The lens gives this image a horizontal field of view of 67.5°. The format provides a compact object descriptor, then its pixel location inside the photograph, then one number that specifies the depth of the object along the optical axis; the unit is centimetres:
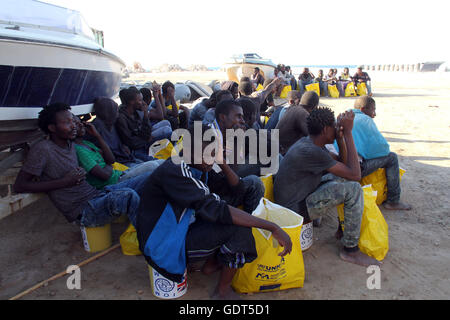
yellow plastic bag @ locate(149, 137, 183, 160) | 456
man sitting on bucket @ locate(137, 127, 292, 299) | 213
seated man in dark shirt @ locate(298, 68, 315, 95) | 1523
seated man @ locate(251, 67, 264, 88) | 1261
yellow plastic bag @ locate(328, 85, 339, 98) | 1527
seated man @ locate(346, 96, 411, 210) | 379
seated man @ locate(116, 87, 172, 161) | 421
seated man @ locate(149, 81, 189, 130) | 590
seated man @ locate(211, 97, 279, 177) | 319
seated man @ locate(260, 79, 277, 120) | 783
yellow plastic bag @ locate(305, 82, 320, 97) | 1380
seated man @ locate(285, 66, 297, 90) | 1538
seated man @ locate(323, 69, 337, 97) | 1589
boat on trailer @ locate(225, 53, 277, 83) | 1661
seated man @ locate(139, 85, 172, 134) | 501
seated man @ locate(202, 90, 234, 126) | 462
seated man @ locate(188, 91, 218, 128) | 529
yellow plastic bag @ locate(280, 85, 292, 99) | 1381
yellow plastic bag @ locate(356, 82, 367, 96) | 1551
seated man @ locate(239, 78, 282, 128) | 556
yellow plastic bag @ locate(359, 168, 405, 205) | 395
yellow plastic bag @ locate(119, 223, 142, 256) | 300
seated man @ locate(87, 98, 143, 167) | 391
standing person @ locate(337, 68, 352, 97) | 1564
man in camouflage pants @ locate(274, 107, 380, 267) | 284
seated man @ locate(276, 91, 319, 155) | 416
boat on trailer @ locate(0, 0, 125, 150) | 330
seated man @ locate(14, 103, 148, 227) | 276
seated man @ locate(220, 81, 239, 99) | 576
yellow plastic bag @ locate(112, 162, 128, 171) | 371
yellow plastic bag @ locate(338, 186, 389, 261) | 292
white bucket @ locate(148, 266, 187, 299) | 238
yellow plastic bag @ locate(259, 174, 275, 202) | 337
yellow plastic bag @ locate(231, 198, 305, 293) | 246
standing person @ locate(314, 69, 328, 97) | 1591
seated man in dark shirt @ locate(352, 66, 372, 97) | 1564
